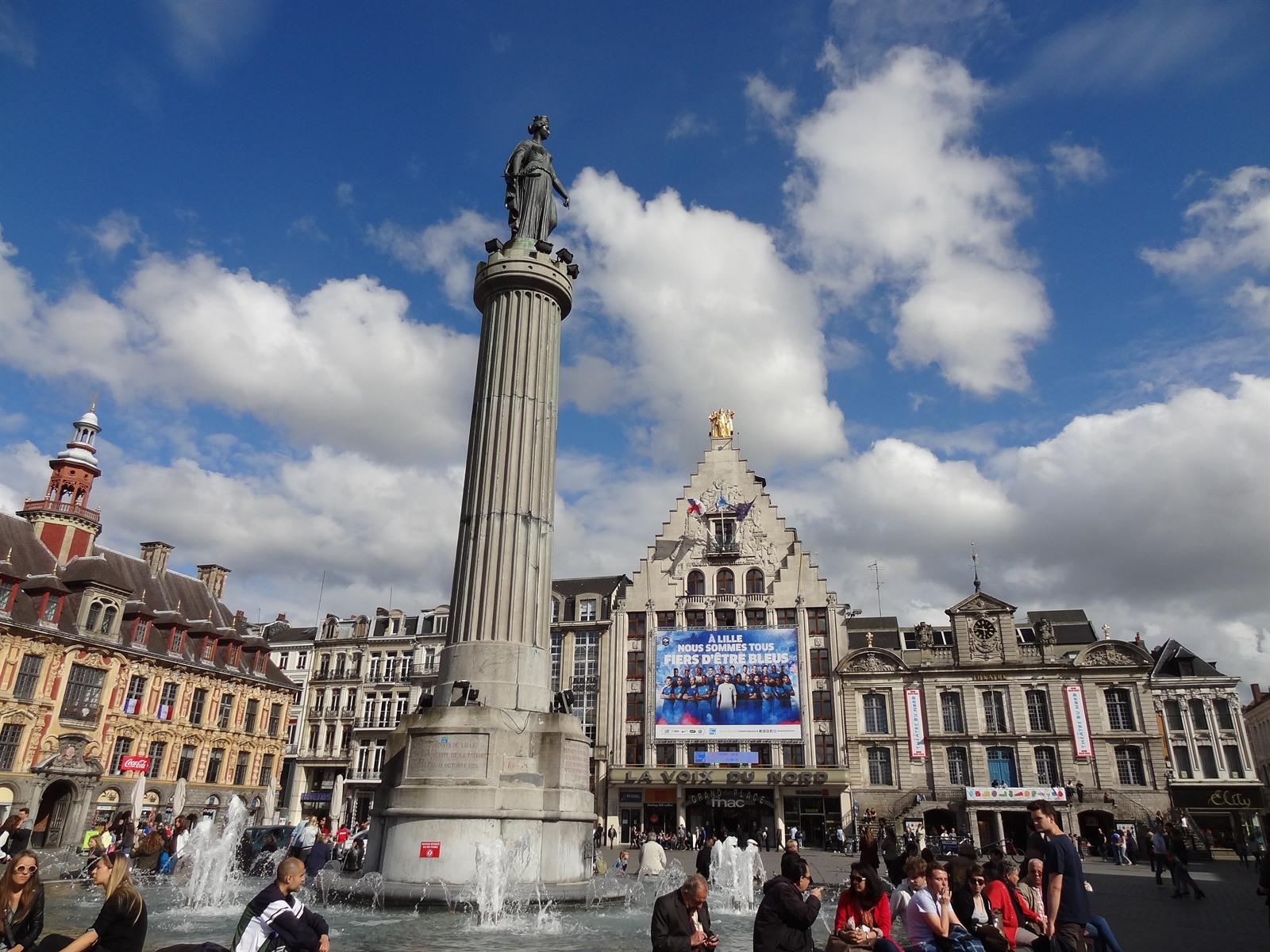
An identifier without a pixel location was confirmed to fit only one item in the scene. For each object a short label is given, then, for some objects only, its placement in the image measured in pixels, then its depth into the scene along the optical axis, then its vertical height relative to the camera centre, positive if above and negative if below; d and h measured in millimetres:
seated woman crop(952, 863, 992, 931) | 9375 -993
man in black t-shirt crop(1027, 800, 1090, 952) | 7547 -651
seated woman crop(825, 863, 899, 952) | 7801 -857
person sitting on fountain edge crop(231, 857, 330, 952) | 6402 -934
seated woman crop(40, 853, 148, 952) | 6035 -890
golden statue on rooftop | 55656 +23623
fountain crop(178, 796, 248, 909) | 15039 -1523
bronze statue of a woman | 21141 +14534
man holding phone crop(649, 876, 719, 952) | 6609 -882
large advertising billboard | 47188 +6449
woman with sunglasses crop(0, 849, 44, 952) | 6672 -891
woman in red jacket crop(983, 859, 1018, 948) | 9258 -949
